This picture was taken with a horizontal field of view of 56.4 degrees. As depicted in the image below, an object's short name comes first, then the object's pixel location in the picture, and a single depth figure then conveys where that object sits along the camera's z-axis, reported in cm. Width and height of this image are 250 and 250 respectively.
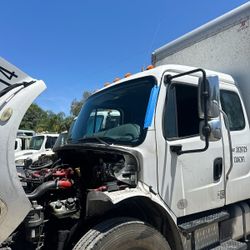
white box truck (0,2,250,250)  195
